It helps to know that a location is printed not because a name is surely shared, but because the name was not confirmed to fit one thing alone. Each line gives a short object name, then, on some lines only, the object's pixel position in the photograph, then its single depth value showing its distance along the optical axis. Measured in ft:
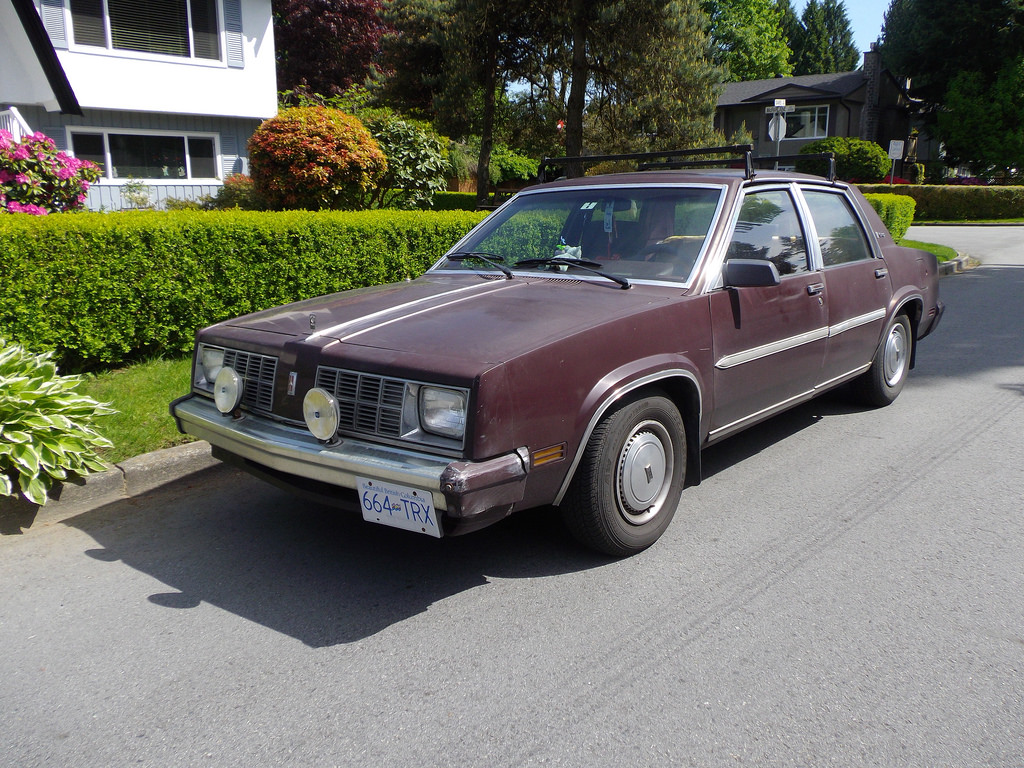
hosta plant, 14.06
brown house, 158.81
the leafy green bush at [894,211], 54.19
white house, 55.98
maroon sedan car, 10.59
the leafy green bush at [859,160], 113.39
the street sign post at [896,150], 103.45
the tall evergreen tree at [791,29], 273.75
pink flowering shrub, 28.19
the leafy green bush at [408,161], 45.27
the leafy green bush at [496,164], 101.15
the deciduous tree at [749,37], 199.21
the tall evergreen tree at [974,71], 125.39
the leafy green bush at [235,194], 45.88
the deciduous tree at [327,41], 119.96
